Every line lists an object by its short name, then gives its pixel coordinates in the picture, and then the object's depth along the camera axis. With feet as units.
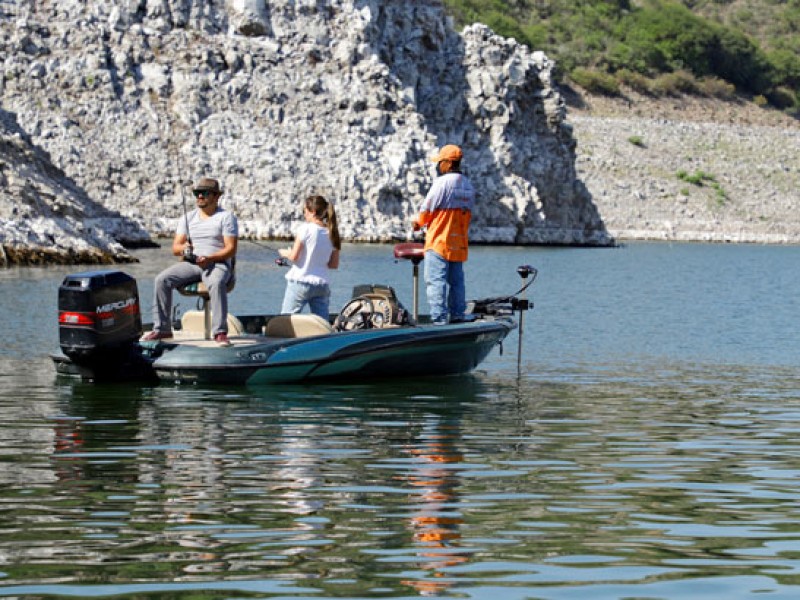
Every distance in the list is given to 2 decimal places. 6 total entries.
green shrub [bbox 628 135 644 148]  404.73
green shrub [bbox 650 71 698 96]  468.34
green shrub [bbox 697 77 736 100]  479.00
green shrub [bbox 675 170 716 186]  388.16
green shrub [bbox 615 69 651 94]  465.06
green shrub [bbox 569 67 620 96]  450.30
